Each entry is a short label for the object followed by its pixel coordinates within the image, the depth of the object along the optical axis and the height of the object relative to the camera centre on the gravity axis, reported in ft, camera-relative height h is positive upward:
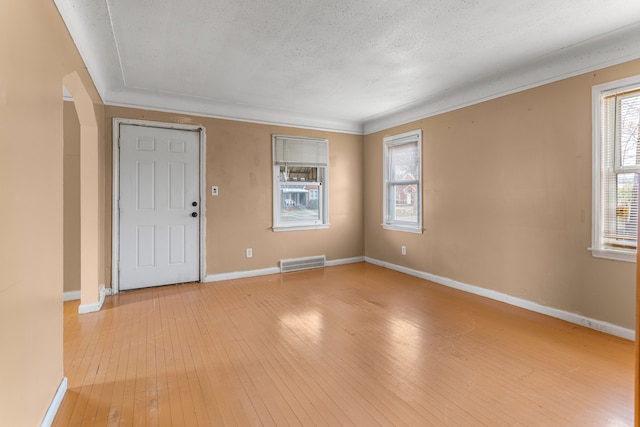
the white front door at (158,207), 13.41 +0.08
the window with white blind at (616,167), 8.82 +1.18
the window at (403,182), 15.79 +1.41
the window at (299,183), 16.61 +1.41
